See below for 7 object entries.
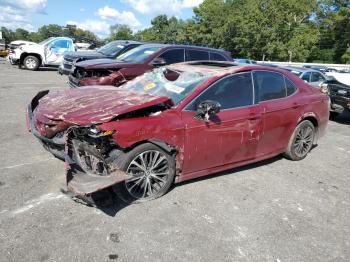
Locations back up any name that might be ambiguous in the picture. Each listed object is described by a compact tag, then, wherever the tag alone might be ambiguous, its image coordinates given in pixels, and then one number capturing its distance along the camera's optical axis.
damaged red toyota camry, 3.96
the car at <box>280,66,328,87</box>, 13.75
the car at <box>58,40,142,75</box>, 11.11
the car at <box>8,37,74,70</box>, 18.12
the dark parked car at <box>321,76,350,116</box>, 9.96
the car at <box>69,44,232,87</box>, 8.59
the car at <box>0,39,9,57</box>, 27.75
